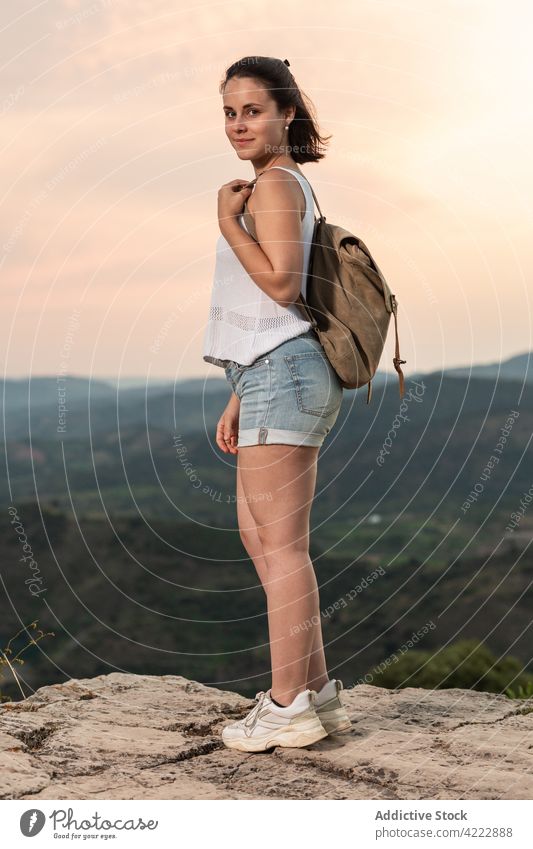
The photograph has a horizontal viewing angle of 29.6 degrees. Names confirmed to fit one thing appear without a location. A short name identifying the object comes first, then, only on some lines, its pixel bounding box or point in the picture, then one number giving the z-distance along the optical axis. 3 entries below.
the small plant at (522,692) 5.24
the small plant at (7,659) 4.26
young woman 3.17
